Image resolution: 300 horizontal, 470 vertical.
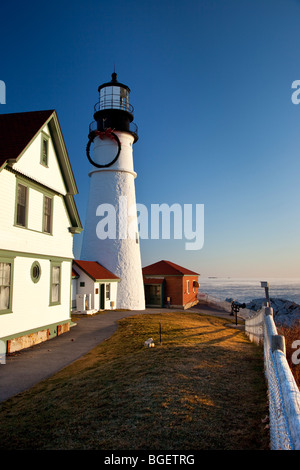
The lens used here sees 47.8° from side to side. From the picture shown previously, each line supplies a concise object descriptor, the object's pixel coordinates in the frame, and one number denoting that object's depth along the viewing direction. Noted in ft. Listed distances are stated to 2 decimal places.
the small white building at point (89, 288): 79.25
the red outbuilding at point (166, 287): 117.19
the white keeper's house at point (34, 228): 40.65
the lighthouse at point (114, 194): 94.48
